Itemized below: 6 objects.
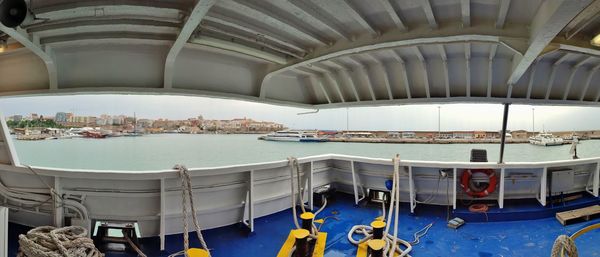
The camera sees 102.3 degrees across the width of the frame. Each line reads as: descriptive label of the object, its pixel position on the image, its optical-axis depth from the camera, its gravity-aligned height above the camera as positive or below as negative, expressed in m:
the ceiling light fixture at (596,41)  2.30 +0.88
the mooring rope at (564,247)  1.72 -0.85
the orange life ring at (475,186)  4.00 -0.96
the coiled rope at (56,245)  2.37 -1.26
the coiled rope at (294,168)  3.58 -0.68
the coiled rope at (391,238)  2.73 -1.41
